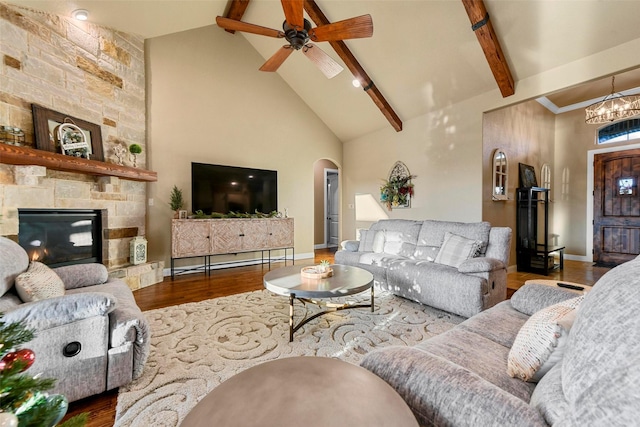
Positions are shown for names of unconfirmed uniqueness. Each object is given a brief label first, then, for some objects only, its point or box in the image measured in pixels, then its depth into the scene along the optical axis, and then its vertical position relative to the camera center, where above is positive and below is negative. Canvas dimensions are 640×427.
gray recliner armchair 1.34 -0.67
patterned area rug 1.53 -1.05
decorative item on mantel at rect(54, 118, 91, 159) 2.94 +0.80
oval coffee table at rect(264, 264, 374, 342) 2.11 -0.63
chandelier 3.77 +1.46
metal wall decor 5.27 +0.44
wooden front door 5.23 +0.06
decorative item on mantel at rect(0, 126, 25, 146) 2.47 +0.71
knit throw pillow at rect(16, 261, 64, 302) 1.56 -0.44
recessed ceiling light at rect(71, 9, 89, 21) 3.09 +2.29
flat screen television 4.59 +0.39
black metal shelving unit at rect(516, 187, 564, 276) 4.71 -0.49
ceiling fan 2.40 +1.74
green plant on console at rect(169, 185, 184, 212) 4.30 +0.15
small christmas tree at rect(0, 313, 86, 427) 0.59 -0.41
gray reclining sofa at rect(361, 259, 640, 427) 0.48 -0.45
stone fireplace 2.59 +0.08
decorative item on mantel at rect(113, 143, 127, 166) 3.59 +0.79
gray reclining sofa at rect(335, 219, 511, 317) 2.58 -0.61
